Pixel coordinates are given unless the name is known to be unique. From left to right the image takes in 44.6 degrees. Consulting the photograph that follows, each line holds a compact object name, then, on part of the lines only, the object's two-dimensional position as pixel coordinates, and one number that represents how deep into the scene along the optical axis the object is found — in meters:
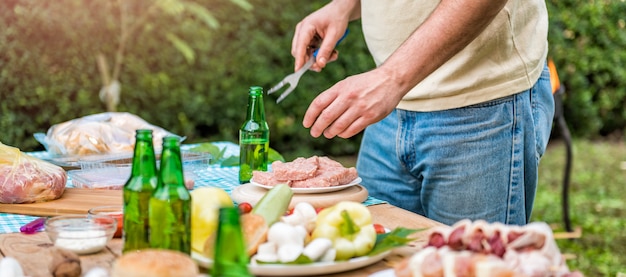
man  1.97
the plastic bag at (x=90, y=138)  2.31
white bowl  1.27
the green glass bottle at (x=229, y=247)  0.87
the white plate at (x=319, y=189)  1.64
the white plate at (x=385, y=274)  1.11
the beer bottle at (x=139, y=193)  1.21
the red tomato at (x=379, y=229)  1.33
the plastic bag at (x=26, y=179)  1.69
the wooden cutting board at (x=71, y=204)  1.65
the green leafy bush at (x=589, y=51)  7.44
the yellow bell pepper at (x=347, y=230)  1.19
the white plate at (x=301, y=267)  1.14
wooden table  1.21
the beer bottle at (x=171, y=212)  1.16
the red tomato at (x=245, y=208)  1.40
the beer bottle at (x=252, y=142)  1.95
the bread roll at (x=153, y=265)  0.96
